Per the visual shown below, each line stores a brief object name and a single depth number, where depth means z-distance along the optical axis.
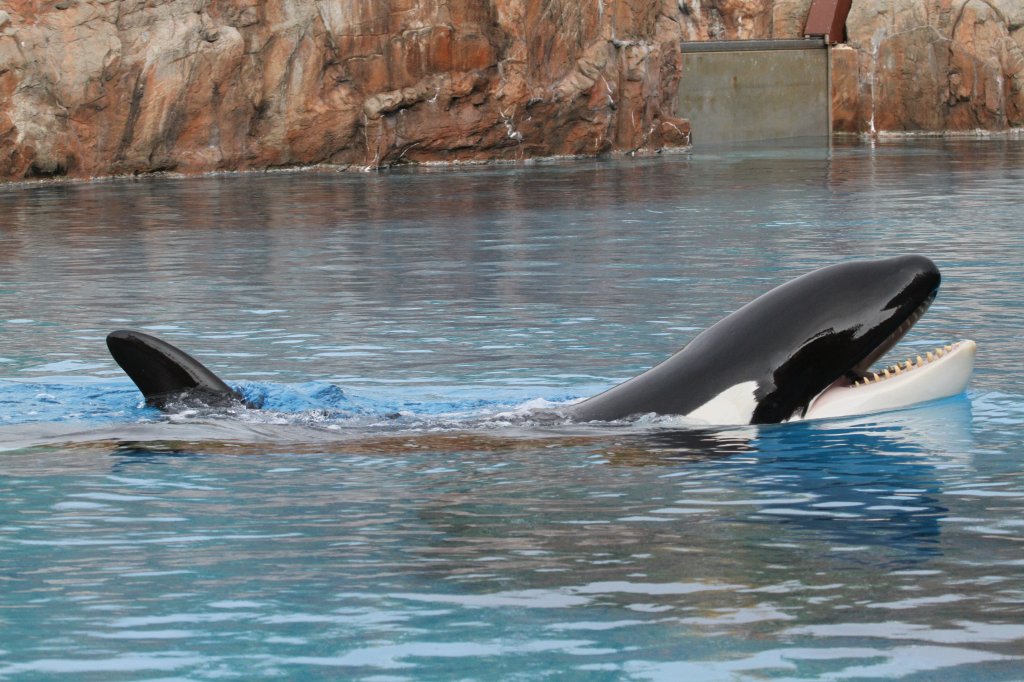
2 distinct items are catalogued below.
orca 10.86
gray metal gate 74.12
